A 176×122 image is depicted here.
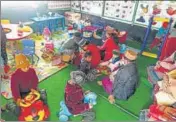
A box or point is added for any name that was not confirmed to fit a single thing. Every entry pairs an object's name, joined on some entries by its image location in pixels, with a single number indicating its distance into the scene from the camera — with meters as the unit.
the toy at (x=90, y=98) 2.27
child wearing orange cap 1.96
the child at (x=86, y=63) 2.71
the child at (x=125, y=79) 2.15
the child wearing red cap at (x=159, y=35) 3.62
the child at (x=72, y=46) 3.00
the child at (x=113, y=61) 2.80
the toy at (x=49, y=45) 3.38
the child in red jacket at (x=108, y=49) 2.88
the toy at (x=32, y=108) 1.96
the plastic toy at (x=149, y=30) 3.32
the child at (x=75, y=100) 2.07
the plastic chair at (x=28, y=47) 3.03
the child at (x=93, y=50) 2.70
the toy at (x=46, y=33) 4.01
